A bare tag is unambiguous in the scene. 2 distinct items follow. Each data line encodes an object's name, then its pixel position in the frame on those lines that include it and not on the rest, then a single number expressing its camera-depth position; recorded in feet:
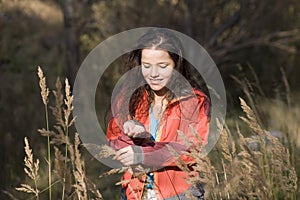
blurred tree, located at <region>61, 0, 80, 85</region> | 27.71
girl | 13.16
